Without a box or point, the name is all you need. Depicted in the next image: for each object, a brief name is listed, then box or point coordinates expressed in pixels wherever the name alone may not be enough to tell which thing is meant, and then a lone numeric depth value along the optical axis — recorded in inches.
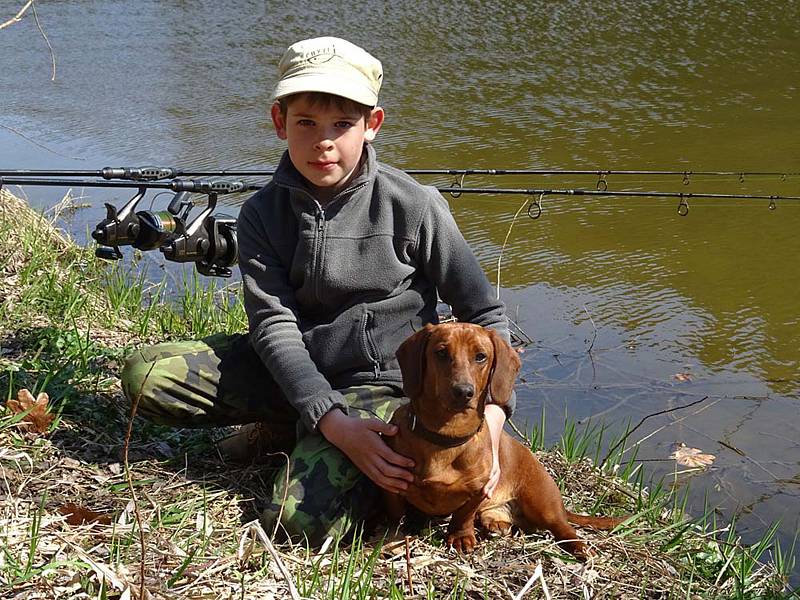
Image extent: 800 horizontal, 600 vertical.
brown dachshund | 109.8
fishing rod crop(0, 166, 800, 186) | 161.3
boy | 122.4
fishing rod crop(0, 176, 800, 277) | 159.6
